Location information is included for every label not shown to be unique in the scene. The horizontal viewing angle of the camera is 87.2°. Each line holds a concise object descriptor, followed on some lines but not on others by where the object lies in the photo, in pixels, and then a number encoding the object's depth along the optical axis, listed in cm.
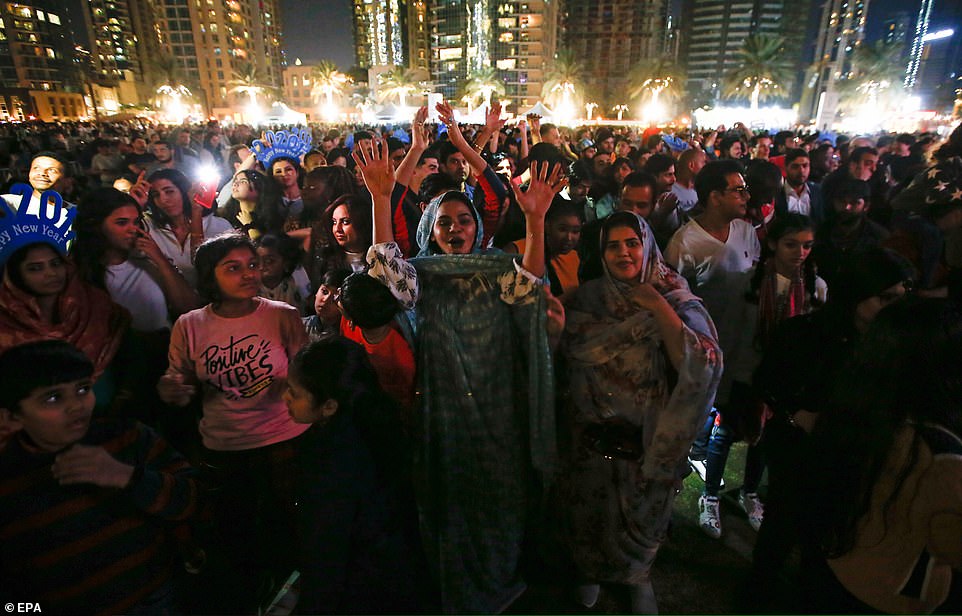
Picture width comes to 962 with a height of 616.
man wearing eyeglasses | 304
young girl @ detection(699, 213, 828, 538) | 270
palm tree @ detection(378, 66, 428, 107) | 7860
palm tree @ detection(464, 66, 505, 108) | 7569
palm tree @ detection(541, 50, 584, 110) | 7812
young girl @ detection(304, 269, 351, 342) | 257
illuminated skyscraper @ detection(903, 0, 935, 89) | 11644
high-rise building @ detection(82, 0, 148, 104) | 10600
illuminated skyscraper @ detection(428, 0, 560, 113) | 8588
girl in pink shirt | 232
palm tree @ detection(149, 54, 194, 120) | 6969
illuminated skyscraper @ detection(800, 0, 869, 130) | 6594
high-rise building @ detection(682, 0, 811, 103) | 11000
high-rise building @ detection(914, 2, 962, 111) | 7995
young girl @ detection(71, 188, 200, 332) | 285
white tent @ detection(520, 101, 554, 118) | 3199
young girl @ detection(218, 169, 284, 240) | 426
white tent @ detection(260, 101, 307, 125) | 3369
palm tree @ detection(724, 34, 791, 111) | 6125
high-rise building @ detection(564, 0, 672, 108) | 9894
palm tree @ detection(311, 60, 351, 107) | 7906
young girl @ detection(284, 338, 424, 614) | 170
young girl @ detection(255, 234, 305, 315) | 321
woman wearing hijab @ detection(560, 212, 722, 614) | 209
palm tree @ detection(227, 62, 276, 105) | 7769
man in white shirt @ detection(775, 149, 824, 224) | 501
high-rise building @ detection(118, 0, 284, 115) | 9812
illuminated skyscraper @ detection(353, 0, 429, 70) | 11131
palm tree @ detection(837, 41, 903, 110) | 6706
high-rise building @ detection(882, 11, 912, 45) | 16000
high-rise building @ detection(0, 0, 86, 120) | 7400
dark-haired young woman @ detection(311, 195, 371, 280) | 310
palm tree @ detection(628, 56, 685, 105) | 7481
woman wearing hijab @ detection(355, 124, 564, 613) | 216
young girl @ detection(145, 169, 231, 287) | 361
